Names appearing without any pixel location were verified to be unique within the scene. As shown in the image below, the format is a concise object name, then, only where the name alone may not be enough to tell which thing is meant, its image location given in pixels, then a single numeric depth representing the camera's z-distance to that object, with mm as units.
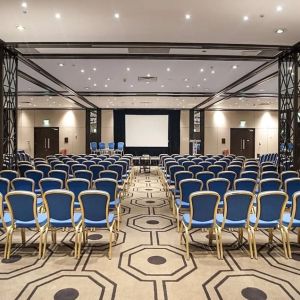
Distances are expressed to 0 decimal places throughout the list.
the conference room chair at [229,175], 7452
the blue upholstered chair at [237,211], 4399
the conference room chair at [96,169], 8895
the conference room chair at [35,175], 7566
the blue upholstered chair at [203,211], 4422
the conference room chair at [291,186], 6004
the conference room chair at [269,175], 7496
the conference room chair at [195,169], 8727
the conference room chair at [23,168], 9031
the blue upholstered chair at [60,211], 4385
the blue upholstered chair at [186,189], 5797
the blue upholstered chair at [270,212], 4375
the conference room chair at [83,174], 7605
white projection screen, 22641
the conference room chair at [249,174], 7625
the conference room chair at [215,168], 8812
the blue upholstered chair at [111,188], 5797
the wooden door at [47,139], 24750
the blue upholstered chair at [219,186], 5938
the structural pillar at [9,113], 9105
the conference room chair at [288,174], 7367
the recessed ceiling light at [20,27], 7184
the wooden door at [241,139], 24875
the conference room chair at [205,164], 10238
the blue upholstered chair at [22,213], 4316
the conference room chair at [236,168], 8875
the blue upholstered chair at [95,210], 4441
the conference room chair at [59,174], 7688
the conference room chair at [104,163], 10293
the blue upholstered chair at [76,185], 5917
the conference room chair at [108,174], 7562
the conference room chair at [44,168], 8930
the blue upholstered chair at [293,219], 4431
